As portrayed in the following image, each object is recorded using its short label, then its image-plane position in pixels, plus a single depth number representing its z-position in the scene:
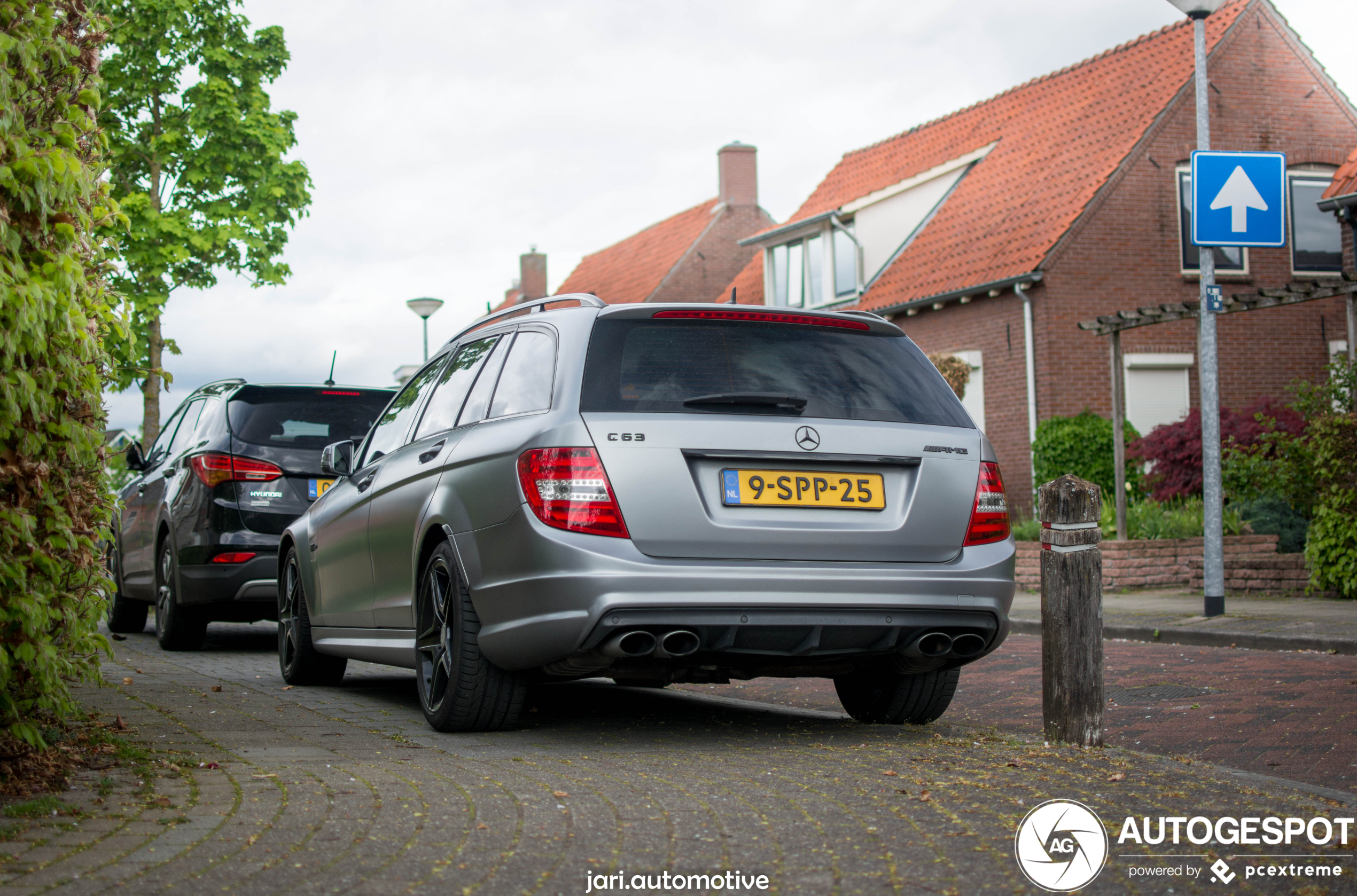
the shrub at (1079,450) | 22.11
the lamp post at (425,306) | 29.00
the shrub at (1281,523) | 16.50
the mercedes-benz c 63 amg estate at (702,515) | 5.12
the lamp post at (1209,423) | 12.33
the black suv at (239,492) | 9.84
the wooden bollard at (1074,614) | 5.35
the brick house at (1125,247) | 23.86
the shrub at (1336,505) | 13.03
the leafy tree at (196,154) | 20.72
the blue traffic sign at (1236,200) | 12.29
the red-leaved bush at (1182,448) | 19.38
